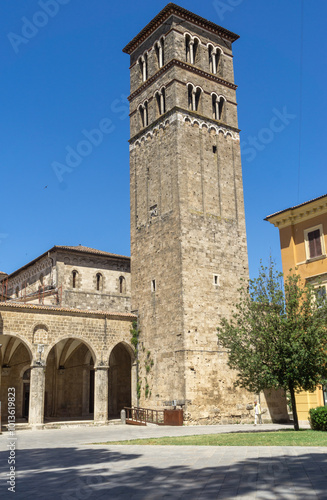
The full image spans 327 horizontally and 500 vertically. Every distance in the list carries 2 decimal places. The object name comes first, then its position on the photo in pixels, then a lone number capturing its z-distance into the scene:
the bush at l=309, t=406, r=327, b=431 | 17.81
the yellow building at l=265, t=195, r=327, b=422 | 24.19
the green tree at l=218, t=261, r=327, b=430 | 19.20
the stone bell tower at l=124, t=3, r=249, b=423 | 27.77
